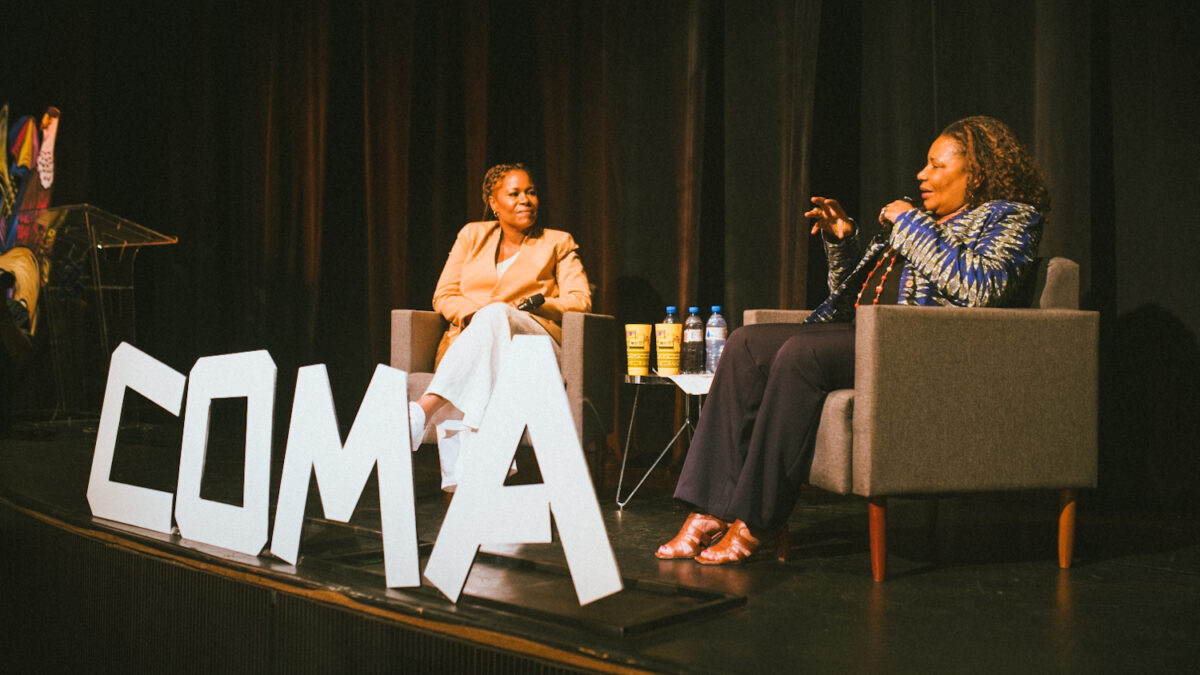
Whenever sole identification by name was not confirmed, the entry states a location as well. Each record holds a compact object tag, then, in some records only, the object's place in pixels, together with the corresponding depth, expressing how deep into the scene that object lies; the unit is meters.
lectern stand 4.52
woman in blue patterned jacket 1.95
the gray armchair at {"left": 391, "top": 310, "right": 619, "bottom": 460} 2.67
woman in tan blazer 2.64
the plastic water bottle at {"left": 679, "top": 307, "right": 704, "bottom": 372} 2.98
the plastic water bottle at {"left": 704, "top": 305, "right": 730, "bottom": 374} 2.85
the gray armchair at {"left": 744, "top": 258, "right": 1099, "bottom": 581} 1.84
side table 2.55
